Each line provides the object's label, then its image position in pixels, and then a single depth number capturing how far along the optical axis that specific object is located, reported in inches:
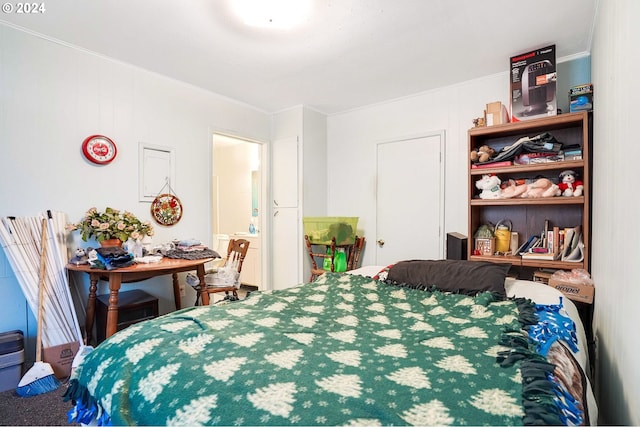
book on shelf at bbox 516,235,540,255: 106.8
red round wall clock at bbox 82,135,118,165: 104.0
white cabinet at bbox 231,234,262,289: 183.3
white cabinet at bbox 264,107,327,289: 156.3
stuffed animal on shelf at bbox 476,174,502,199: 109.2
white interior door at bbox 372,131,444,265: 134.5
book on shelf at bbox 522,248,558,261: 98.4
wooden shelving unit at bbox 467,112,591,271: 92.2
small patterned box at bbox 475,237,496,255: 110.9
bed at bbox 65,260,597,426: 28.8
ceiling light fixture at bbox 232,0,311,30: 78.5
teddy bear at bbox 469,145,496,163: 110.3
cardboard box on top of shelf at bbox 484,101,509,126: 108.6
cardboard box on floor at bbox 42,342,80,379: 86.5
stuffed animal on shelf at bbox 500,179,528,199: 104.0
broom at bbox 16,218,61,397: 78.0
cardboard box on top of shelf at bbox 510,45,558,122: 97.9
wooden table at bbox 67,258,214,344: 87.0
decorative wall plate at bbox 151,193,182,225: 121.4
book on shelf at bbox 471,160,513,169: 106.1
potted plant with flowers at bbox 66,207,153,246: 98.3
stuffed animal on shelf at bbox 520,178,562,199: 98.6
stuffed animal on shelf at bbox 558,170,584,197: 94.7
